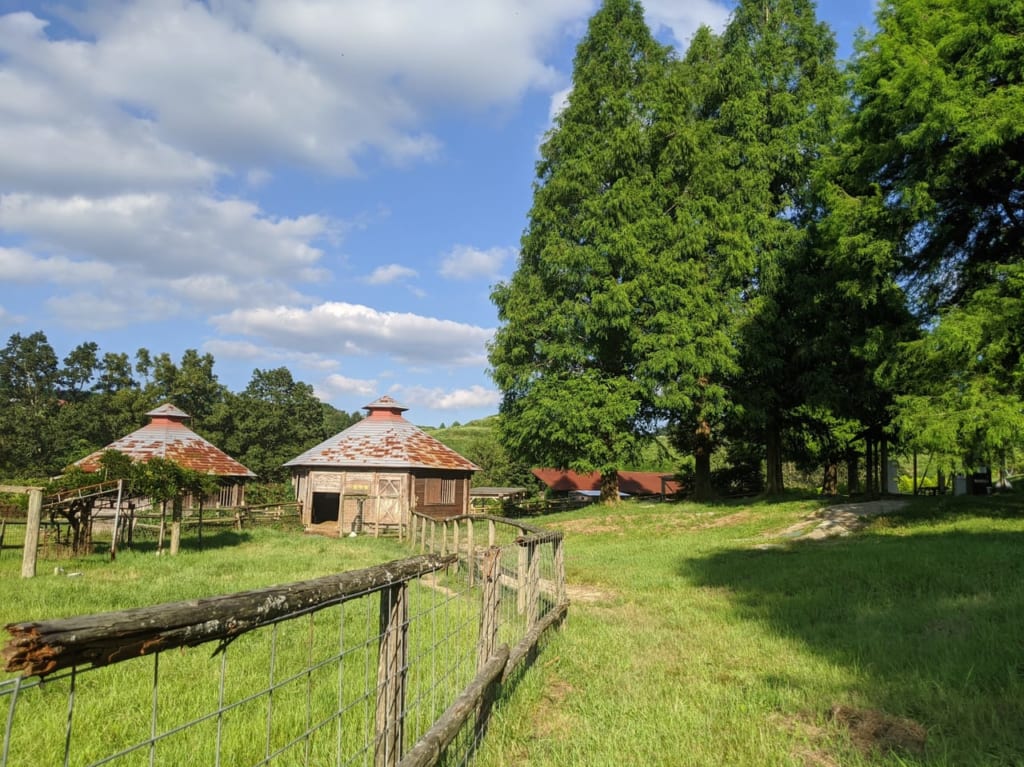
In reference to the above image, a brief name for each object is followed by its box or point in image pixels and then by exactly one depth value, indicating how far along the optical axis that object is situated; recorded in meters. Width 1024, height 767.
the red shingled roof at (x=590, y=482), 58.22
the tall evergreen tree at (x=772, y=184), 24.45
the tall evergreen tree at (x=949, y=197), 14.75
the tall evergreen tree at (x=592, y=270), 24.94
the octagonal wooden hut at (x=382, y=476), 28.36
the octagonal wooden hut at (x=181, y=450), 30.02
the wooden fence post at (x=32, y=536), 13.46
